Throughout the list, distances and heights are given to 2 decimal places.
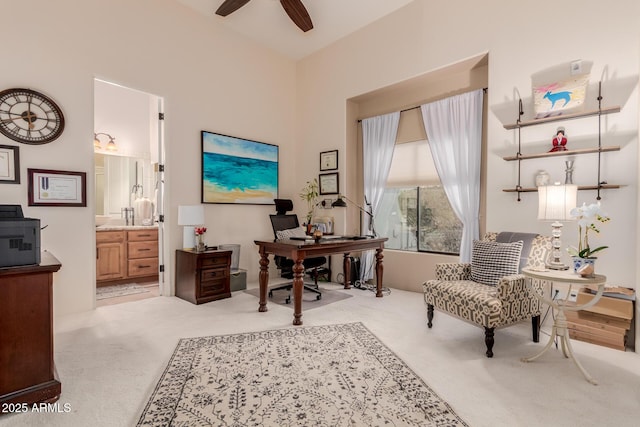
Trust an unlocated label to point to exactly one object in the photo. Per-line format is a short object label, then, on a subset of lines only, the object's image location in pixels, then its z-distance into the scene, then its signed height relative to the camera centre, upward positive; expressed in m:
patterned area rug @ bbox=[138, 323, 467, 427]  1.66 -1.07
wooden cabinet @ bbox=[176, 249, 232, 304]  3.79 -0.80
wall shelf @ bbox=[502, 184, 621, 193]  2.67 +0.22
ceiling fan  3.31 +2.16
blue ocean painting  4.52 +0.61
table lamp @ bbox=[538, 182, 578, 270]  2.37 +0.05
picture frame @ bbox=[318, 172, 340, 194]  5.02 +0.45
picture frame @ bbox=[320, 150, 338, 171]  5.02 +0.81
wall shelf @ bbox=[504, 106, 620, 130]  2.68 +0.86
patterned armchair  2.41 -0.67
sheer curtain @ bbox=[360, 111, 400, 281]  4.66 +0.78
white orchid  2.15 -0.02
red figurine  2.92 +0.65
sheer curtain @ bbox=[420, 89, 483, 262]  3.82 +0.76
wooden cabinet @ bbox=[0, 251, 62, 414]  1.68 -0.69
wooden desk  3.06 -0.43
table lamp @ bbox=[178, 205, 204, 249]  3.86 -0.12
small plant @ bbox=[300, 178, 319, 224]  5.31 +0.29
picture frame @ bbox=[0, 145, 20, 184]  2.96 +0.42
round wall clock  2.99 +0.90
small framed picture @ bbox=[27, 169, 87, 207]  3.13 +0.22
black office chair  3.92 -0.63
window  4.23 +0.04
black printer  1.68 -0.18
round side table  2.08 -0.62
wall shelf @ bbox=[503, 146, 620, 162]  2.69 +0.54
